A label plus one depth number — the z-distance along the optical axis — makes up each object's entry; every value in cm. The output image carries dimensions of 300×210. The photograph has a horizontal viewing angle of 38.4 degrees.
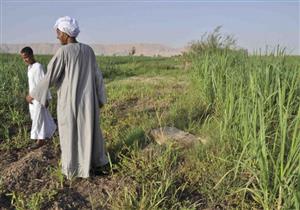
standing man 441
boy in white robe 580
